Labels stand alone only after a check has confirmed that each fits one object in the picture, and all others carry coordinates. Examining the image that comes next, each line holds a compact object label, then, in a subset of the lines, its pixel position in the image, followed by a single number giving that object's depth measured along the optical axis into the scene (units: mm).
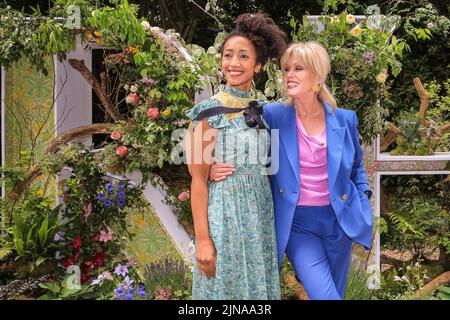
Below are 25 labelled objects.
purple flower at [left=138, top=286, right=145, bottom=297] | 4777
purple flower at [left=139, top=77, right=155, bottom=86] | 4918
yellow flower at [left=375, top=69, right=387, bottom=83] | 4855
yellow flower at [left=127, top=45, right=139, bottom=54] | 4926
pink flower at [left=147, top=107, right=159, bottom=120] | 4809
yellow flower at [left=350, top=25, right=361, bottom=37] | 4824
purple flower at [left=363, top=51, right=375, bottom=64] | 4836
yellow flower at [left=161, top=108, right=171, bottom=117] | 4805
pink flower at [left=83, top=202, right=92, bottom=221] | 5340
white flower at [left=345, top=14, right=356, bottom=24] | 4879
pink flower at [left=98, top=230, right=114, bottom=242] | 5363
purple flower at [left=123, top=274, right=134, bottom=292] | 4754
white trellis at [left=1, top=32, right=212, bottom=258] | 5082
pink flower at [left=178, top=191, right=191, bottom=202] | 4920
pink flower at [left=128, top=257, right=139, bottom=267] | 5156
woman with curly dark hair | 3094
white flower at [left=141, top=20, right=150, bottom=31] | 4868
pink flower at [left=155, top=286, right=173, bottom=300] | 4727
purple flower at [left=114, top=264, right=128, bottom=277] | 5045
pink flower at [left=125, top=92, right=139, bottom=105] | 4965
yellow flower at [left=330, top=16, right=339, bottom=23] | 4879
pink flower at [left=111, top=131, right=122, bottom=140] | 5008
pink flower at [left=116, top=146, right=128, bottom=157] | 4977
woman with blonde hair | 3184
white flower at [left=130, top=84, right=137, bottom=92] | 5004
